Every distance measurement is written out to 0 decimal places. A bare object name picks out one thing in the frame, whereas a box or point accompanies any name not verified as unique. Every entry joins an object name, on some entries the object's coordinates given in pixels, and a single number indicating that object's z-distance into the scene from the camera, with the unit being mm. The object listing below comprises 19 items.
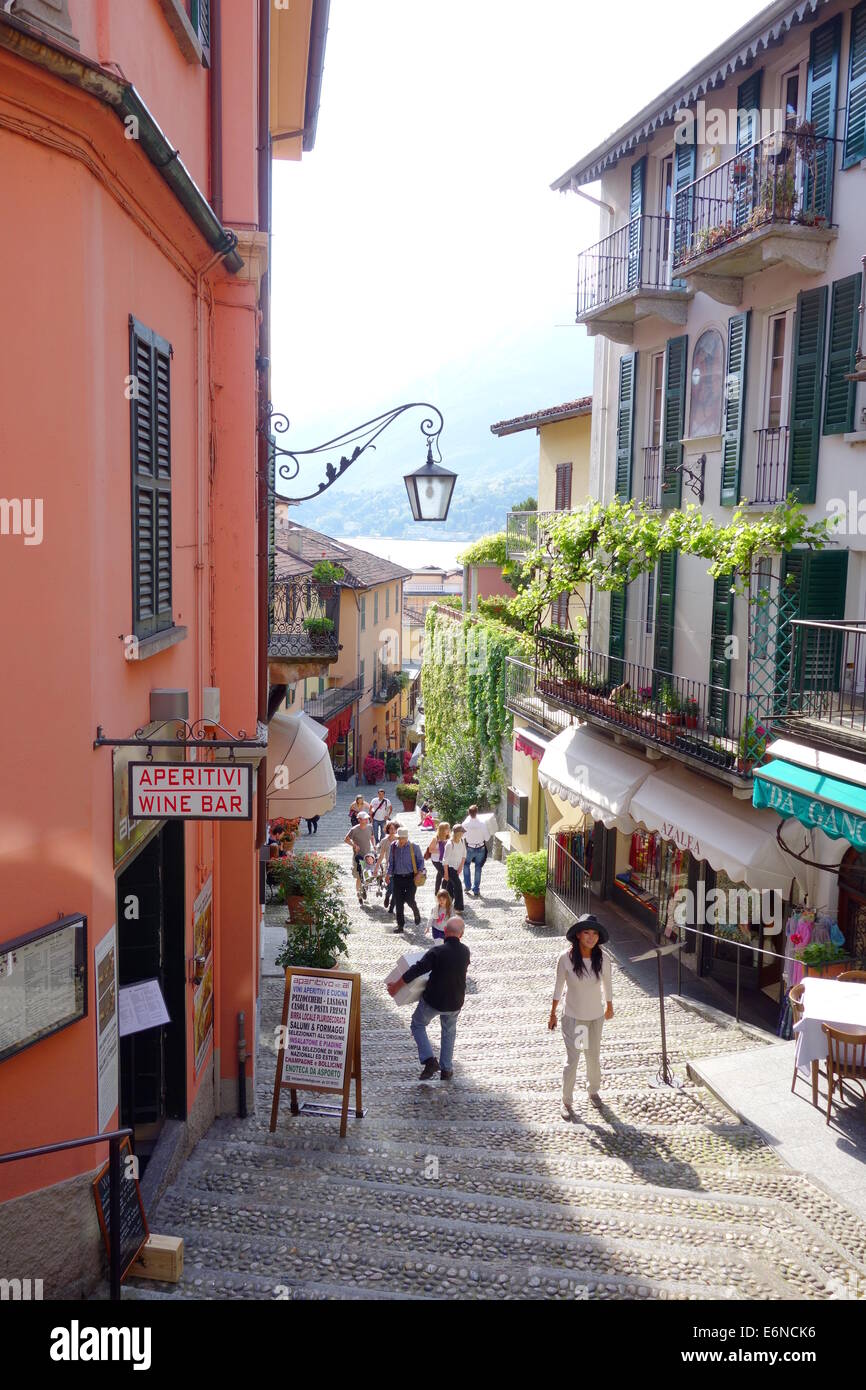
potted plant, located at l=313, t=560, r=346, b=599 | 13367
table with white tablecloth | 8422
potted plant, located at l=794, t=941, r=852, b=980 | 11164
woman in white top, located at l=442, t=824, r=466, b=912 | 16828
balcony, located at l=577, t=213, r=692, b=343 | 16406
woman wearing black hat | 9484
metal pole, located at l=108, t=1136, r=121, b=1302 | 5008
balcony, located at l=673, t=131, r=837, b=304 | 12734
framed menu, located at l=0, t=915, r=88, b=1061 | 5078
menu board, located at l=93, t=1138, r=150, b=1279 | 5625
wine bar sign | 5887
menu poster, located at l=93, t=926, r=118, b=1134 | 5750
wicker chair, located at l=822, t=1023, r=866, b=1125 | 8977
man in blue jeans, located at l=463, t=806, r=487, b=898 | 18703
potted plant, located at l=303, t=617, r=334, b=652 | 13070
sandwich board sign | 8961
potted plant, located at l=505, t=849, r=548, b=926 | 17516
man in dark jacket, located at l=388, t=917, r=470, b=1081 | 10000
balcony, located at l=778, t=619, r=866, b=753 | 10422
